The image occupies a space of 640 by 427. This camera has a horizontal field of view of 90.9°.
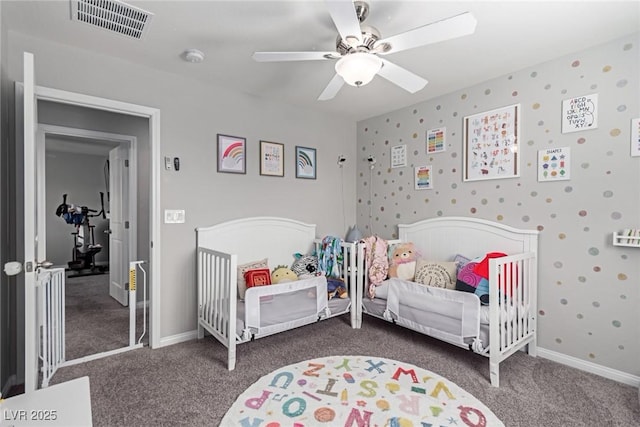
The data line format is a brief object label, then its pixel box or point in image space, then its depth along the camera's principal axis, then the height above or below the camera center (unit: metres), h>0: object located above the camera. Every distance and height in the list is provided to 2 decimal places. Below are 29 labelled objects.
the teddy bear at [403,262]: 2.90 -0.47
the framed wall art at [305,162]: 3.52 +0.55
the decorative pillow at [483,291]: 2.30 -0.59
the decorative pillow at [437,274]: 2.62 -0.54
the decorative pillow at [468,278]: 2.38 -0.52
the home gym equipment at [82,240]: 5.77 -0.57
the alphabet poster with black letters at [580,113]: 2.21 +0.70
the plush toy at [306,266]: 3.11 -0.56
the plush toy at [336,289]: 2.95 -0.74
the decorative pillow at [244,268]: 2.76 -0.53
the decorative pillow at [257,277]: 2.66 -0.57
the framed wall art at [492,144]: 2.61 +0.59
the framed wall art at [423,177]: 3.24 +0.35
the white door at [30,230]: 1.46 -0.09
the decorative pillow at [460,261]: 2.71 -0.44
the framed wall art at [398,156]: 3.48 +0.62
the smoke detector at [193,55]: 2.27 +1.14
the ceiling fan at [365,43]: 1.39 +0.85
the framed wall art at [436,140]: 3.12 +0.72
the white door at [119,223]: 3.83 -0.16
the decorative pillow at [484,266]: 2.41 -0.43
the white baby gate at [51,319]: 1.94 -0.73
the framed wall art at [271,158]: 3.22 +0.55
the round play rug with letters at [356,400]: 1.70 -1.13
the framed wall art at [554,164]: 2.33 +0.36
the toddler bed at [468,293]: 2.12 -0.63
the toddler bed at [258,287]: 2.33 -0.60
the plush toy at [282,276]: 2.88 -0.60
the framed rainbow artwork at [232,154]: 2.95 +0.55
